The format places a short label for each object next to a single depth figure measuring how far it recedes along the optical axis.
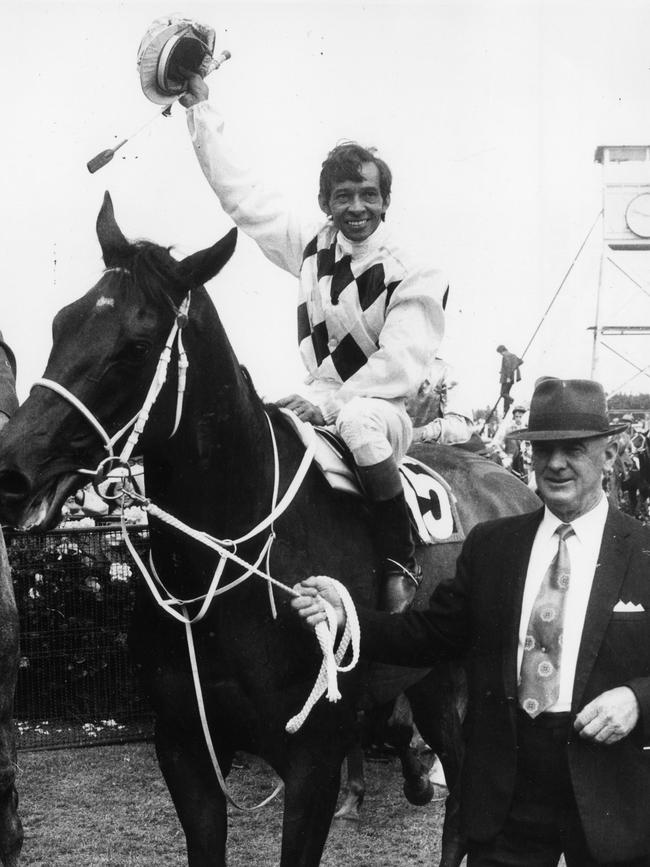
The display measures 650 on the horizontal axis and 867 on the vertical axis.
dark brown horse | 3.12
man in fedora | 2.65
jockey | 3.98
